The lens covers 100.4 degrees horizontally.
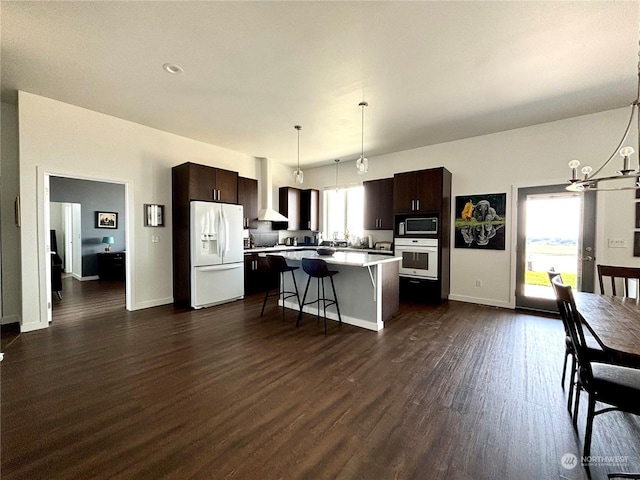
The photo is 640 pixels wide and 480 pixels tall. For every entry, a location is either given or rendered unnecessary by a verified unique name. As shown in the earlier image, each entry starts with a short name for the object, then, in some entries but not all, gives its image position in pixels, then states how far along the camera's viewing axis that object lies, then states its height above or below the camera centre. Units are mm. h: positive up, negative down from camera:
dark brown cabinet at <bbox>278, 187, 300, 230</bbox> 6832 +753
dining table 1288 -552
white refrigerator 4457 -361
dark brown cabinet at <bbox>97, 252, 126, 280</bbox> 7408 -891
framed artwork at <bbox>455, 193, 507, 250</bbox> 4645 +227
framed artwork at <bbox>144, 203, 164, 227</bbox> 4582 +316
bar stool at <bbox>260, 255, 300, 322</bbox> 3902 -452
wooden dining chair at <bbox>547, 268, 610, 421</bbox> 1932 -892
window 6629 +546
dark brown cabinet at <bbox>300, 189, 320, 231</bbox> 7043 +638
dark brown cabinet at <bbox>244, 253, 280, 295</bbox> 5480 -862
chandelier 1698 +406
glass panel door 3986 -115
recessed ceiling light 2785 +1758
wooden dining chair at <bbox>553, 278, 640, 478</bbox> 1430 -844
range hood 6348 +1121
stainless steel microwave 4934 +148
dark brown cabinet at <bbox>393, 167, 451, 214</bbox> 4801 +822
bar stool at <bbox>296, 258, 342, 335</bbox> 3439 -452
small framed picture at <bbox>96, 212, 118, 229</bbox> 7680 +394
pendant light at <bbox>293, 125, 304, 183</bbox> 4028 +875
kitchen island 3521 -775
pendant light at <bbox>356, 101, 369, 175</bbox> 3358 +864
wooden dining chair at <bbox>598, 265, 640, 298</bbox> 2488 -373
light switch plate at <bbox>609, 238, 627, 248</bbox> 3732 -127
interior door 7453 -144
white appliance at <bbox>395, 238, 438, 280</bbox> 4879 -430
